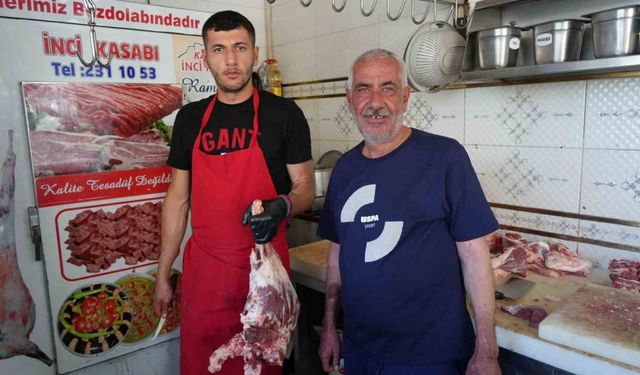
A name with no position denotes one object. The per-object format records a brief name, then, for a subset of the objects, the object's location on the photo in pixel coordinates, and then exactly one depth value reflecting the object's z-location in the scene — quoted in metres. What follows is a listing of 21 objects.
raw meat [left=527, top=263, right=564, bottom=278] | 2.18
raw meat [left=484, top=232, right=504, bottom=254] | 2.40
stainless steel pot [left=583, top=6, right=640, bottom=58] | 1.70
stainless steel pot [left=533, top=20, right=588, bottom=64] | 1.90
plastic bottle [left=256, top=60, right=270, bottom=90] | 3.86
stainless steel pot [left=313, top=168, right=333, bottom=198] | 3.20
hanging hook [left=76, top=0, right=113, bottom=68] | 1.62
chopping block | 1.46
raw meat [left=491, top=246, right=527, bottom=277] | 2.16
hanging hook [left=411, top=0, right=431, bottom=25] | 2.24
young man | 1.95
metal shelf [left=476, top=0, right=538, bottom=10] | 2.16
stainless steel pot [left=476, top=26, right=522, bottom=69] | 2.09
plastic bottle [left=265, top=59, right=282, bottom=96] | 3.87
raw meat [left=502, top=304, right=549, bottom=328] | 1.70
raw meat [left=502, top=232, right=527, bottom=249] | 2.44
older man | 1.50
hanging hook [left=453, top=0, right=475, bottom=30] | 2.53
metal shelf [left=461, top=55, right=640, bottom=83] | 1.72
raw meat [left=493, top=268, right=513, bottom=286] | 2.06
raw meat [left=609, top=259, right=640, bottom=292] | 1.96
